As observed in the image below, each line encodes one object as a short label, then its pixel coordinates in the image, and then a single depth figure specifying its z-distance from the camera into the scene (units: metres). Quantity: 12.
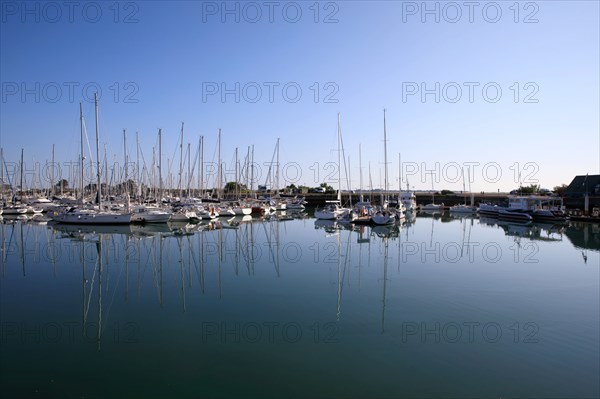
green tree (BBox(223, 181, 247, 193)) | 113.65
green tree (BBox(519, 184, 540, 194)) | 86.12
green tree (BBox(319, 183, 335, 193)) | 109.00
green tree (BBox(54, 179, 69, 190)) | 79.19
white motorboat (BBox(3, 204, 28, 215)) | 52.84
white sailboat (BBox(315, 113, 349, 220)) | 50.56
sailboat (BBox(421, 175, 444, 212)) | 78.12
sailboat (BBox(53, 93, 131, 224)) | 38.53
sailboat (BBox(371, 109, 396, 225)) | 41.88
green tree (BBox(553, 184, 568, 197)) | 71.88
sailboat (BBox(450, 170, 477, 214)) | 69.62
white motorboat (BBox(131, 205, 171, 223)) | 39.97
